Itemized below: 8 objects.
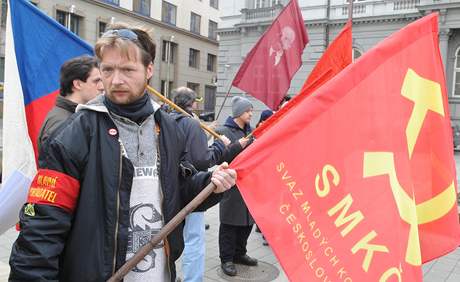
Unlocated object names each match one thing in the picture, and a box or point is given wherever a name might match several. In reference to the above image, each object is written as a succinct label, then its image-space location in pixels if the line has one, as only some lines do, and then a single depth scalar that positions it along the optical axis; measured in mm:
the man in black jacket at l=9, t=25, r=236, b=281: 1615
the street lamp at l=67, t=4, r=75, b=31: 28614
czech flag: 3150
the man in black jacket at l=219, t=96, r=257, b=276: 4707
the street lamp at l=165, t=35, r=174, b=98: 37094
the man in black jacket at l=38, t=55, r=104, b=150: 3075
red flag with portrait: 5980
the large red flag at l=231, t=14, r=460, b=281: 1888
